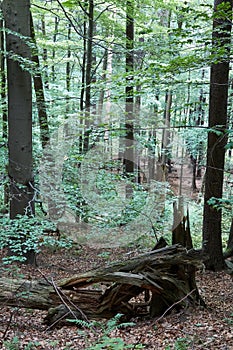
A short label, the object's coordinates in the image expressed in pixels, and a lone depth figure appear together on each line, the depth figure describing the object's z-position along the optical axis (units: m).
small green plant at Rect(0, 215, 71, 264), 5.71
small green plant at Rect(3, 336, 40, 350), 3.45
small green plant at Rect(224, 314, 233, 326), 4.47
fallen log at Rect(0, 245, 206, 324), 4.75
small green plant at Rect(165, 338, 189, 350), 3.39
